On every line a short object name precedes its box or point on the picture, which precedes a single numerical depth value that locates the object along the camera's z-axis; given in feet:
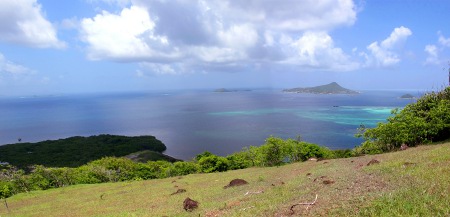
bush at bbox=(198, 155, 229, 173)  141.79
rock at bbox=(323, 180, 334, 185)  48.22
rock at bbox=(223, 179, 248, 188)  72.65
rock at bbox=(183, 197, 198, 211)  48.27
